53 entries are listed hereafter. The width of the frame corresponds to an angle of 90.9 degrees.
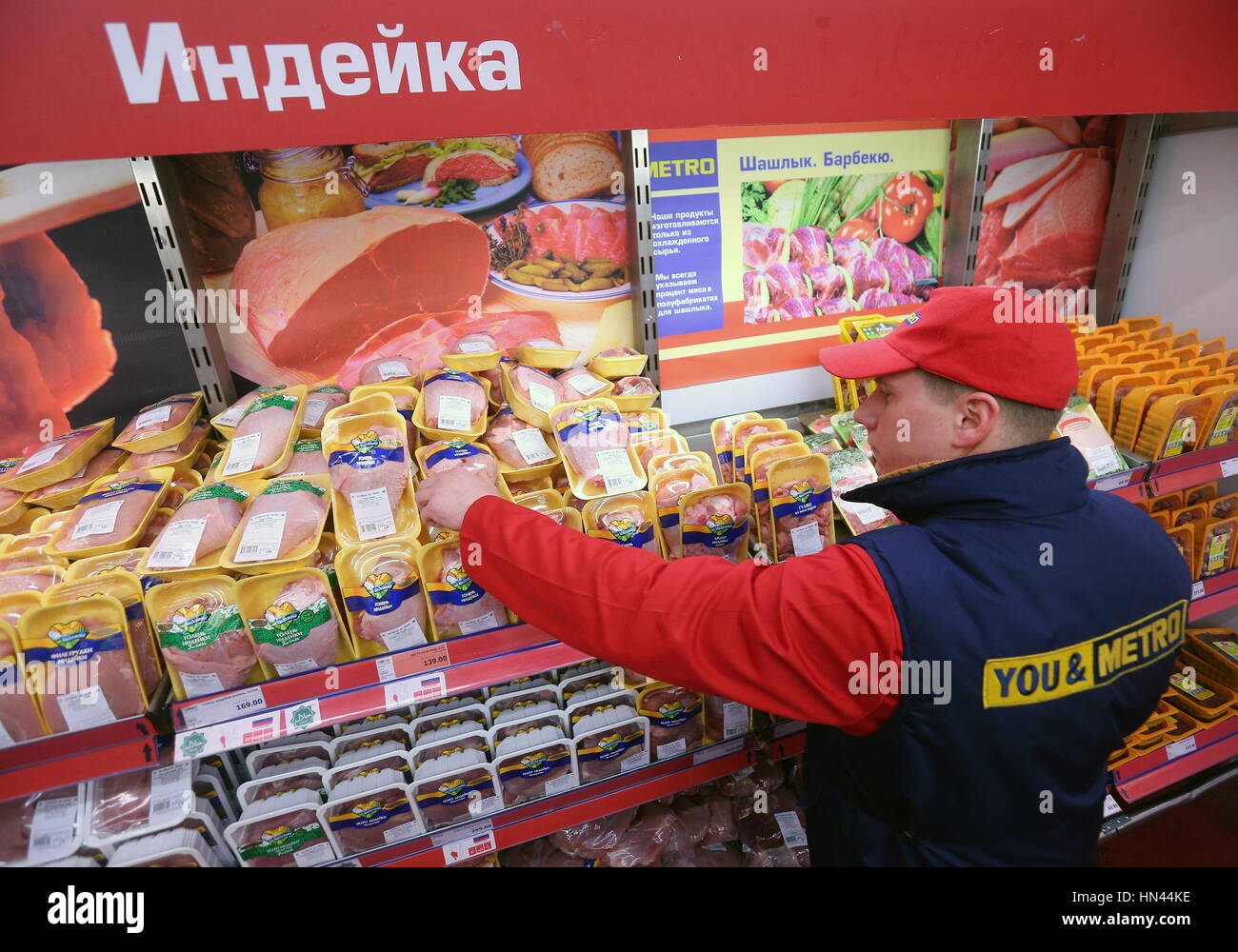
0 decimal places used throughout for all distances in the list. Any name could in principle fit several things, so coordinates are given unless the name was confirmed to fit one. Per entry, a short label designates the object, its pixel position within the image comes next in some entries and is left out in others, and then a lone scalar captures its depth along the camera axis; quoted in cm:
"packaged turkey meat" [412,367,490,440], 156
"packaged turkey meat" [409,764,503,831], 147
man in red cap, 94
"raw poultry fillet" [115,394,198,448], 155
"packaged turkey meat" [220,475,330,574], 125
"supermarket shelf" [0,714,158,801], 107
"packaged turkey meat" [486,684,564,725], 160
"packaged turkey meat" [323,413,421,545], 136
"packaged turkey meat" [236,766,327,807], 141
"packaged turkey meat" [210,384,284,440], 160
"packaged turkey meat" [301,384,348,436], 164
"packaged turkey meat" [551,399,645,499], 151
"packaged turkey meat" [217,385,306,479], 146
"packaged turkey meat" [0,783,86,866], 118
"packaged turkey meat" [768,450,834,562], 160
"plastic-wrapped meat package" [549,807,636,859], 192
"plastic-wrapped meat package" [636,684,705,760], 161
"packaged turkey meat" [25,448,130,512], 149
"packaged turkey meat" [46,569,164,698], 117
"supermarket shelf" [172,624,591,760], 117
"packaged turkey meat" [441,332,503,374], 175
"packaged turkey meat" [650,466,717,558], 159
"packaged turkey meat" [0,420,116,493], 147
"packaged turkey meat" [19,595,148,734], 110
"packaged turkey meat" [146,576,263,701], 117
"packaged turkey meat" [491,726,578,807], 153
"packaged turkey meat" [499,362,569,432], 169
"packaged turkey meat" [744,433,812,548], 164
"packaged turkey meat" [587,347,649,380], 194
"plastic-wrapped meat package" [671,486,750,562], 152
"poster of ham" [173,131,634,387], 170
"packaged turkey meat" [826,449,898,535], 180
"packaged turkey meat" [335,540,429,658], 127
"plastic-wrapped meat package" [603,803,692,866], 190
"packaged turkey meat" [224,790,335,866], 135
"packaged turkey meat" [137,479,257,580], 122
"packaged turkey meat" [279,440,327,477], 151
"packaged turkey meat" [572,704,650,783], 158
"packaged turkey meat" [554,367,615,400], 183
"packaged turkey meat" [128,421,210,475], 155
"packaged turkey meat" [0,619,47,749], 108
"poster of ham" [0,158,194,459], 158
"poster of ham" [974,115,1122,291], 252
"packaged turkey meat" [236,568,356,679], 122
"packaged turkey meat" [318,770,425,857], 139
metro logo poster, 212
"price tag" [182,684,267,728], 117
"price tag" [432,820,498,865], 148
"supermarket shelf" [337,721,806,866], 146
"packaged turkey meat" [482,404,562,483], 161
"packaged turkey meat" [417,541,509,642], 130
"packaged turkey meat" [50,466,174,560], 131
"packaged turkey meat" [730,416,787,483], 181
